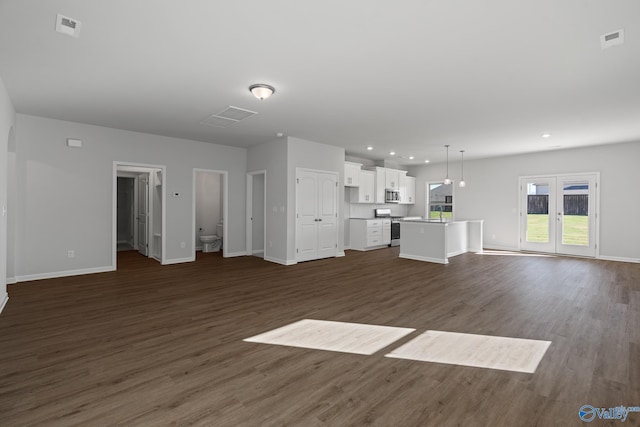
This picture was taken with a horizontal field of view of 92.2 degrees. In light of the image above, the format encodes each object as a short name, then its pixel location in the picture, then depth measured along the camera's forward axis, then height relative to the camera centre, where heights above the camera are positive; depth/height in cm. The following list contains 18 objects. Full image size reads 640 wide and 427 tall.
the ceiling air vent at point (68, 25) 243 +151
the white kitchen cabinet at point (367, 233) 860 -63
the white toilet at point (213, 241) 826 -82
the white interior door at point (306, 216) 670 -11
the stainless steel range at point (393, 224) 962 -40
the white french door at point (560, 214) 743 -5
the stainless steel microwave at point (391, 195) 955 +51
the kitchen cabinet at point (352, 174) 840 +104
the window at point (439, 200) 1013 +40
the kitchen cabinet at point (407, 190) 1015 +73
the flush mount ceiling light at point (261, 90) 369 +145
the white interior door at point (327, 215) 717 -9
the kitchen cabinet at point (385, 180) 927 +99
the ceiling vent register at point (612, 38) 259 +150
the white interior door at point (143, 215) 748 -13
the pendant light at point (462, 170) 962 +131
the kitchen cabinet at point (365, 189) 881 +64
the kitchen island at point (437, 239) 680 -66
